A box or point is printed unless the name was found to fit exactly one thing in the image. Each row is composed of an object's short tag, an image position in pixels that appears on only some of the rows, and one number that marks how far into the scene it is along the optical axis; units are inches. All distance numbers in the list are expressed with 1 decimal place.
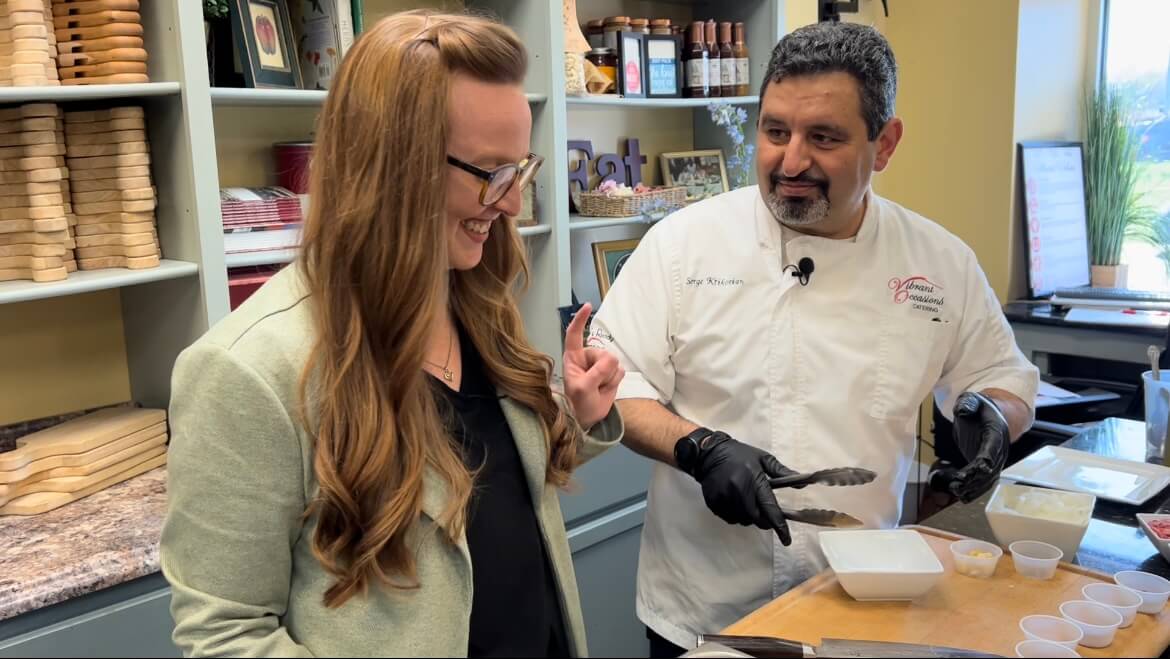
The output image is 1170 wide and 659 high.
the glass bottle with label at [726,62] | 116.2
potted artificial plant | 148.9
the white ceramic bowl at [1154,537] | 55.4
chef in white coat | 62.0
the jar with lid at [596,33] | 108.5
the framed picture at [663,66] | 110.7
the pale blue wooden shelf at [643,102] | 102.0
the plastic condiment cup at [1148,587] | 47.4
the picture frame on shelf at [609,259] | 111.3
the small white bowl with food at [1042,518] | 54.2
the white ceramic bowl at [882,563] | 47.1
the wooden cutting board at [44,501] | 69.4
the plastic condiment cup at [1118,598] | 46.0
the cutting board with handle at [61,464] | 69.6
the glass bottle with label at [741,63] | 118.1
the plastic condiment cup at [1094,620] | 43.8
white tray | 66.5
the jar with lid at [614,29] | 107.0
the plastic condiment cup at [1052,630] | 43.1
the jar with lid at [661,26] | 111.1
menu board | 143.6
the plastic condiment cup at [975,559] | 50.8
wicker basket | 106.0
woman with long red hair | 34.8
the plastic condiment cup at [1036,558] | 50.8
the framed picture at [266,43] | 78.7
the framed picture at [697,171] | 122.2
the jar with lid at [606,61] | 106.3
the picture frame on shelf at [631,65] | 107.7
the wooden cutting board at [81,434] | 70.9
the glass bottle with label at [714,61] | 115.0
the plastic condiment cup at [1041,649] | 40.8
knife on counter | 39.1
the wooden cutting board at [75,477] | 70.6
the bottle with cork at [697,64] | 114.1
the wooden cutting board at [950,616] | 44.6
